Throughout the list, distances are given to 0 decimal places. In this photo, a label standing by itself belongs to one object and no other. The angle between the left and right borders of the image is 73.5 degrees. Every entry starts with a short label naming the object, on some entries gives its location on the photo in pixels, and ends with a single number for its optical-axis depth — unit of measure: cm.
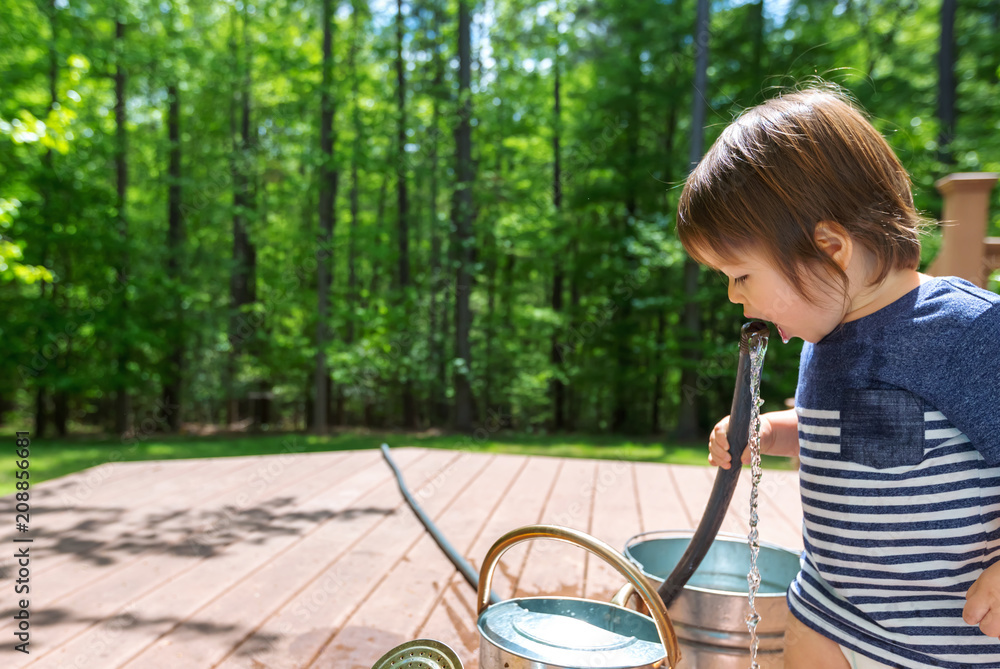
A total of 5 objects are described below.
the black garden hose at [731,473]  100
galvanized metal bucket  108
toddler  90
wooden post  213
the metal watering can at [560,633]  85
